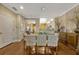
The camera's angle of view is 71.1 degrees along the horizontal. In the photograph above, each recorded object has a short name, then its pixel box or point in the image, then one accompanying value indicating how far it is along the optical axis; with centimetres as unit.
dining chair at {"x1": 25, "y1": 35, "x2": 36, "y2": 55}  125
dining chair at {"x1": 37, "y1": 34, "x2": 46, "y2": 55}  126
